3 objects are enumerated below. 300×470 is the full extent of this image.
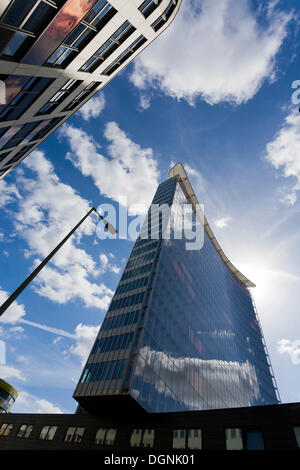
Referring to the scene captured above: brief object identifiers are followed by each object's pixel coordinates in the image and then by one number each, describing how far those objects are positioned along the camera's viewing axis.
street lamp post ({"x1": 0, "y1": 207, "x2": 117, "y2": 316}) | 7.02
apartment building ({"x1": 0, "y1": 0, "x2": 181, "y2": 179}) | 15.62
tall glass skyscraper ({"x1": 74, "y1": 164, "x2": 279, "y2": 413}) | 30.45
